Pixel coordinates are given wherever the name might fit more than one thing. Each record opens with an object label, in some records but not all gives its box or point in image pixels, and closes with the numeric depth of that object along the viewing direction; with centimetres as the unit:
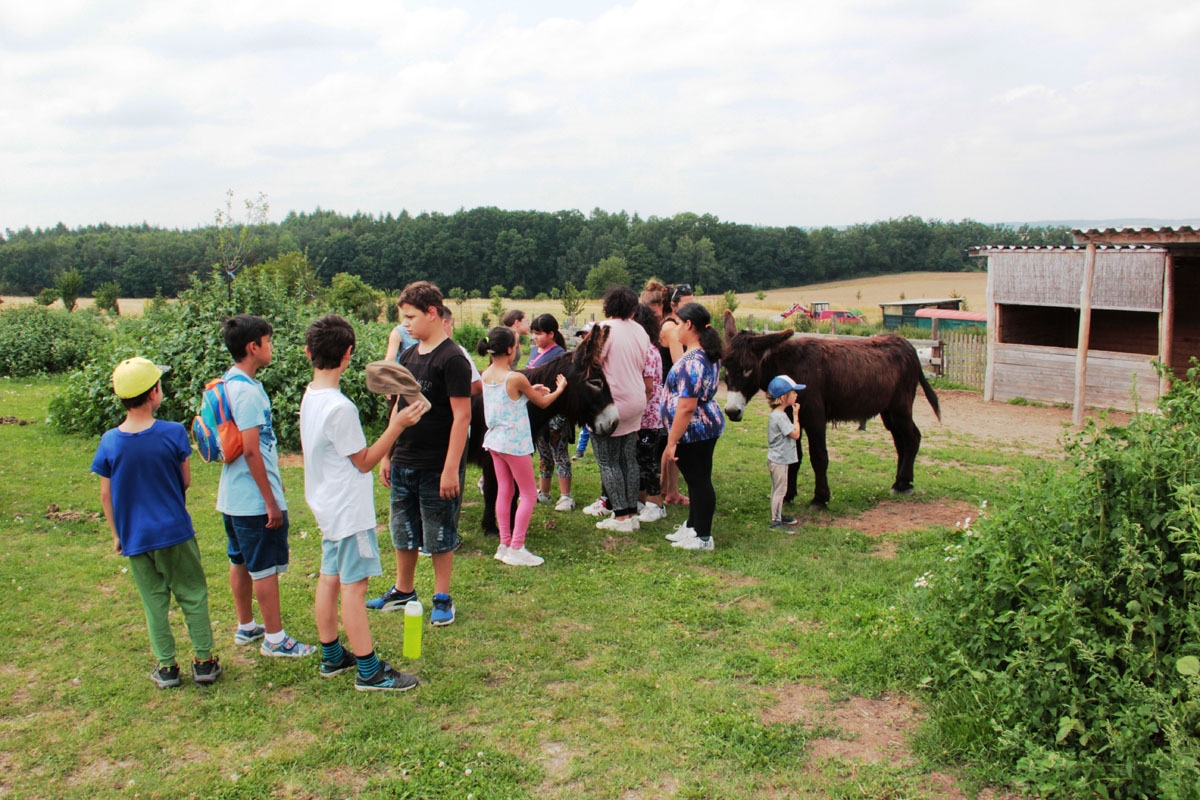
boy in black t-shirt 436
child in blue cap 659
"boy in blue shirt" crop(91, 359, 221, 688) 377
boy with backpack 398
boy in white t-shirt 369
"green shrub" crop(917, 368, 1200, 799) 296
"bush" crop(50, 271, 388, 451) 953
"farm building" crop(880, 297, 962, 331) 3509
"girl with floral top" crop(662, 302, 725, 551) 592
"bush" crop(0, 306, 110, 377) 1644
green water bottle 404
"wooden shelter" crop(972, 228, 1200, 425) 1345
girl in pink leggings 556
